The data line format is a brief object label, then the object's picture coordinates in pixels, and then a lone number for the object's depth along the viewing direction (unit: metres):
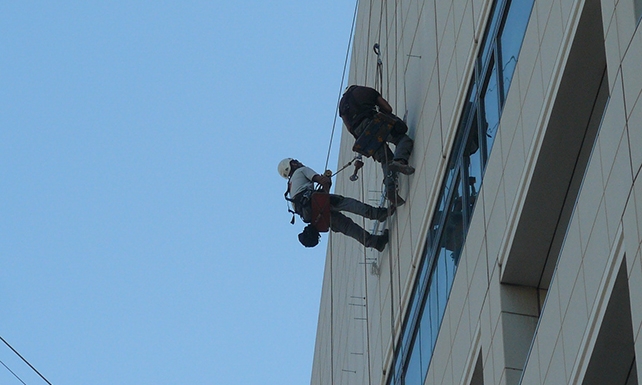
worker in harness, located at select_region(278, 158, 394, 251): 23.02
